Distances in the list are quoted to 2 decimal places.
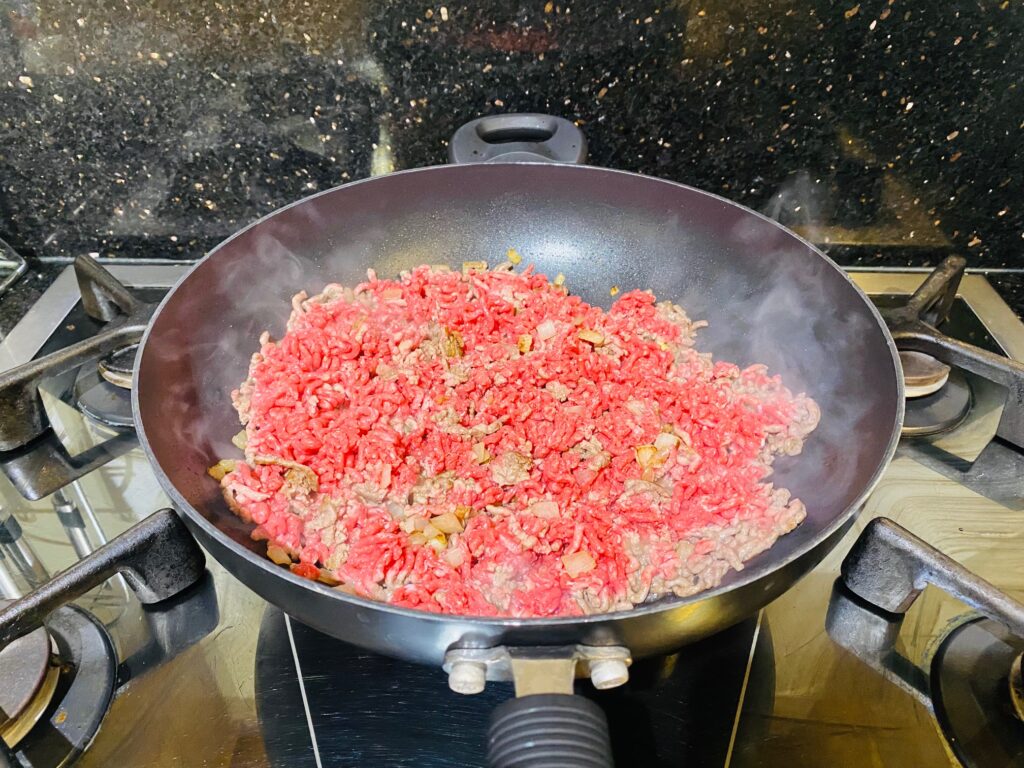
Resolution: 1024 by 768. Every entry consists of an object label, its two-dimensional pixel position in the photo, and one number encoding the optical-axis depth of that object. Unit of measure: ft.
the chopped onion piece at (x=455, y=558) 0.98
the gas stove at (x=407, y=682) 0.89
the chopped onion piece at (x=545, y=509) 1.04
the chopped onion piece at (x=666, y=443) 1.12
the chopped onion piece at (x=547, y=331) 1.28
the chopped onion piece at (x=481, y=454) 1.11
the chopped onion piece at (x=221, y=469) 1.07
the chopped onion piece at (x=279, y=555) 0.97
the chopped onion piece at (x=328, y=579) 0.96
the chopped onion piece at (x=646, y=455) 1.11
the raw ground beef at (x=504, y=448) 0.99
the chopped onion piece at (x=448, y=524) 1.03
